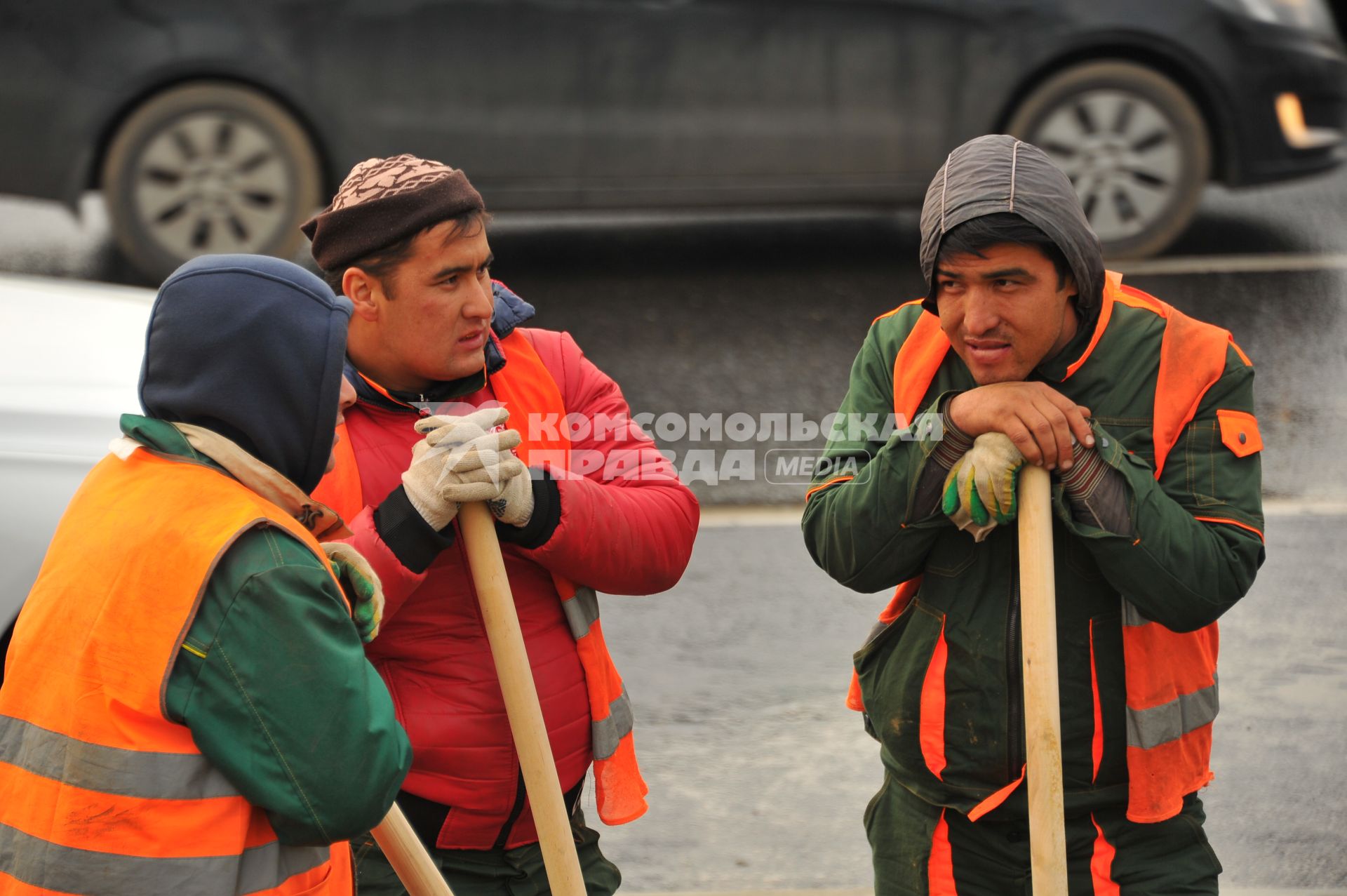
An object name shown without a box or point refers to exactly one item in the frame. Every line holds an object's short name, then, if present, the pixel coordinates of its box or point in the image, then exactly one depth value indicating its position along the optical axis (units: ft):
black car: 49.44
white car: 23.94
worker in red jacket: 16.42
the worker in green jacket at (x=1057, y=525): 16.20
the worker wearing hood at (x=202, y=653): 12.99
